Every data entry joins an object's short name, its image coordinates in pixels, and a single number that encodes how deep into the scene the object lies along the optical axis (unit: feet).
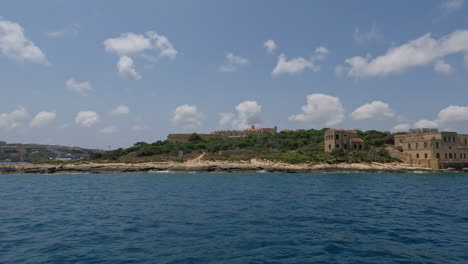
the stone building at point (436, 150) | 222.69
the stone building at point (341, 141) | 262.69
